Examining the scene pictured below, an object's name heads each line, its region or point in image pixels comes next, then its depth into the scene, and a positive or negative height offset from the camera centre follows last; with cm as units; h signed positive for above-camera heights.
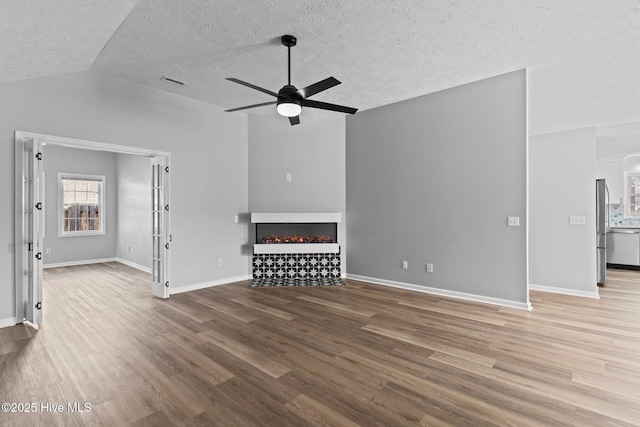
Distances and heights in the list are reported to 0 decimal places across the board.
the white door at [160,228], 460 -24
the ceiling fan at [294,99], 299 +112
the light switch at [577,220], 480 -14
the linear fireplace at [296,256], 548 -80
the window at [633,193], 786 +45
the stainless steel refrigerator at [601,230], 534 -34
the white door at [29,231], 344 -21
